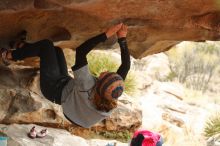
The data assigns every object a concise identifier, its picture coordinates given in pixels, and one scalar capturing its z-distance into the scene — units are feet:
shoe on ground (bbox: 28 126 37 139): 23.77
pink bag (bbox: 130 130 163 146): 13.80
